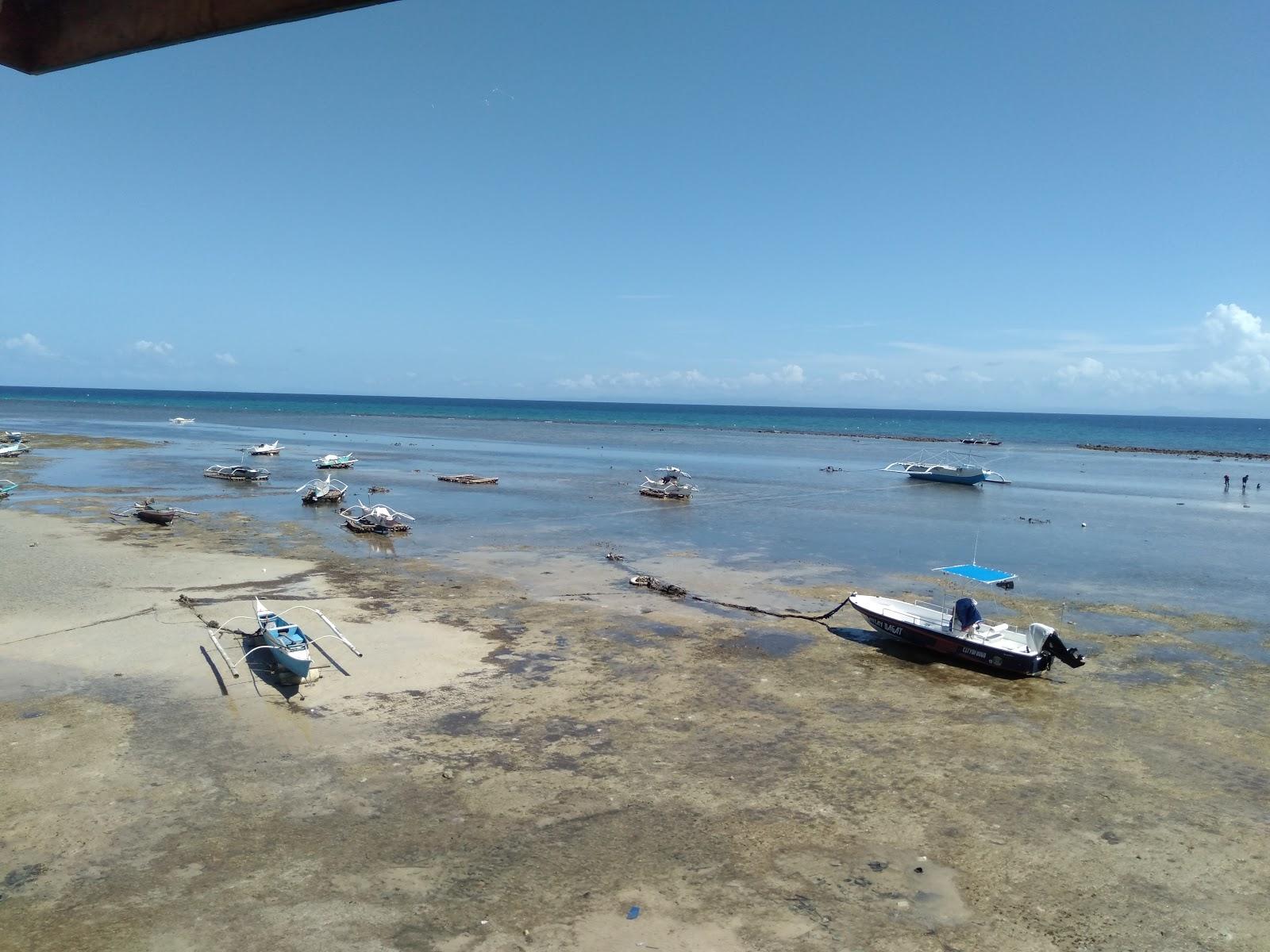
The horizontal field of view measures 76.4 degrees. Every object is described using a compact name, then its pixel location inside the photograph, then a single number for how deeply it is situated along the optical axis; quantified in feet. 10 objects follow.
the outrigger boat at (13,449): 192.65
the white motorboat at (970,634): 58.23
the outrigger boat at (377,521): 112.16
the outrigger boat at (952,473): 200.34
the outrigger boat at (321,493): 136.15
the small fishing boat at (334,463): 184.85
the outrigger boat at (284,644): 51.29
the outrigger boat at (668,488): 158.20
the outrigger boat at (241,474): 165.89
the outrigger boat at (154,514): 110.22
